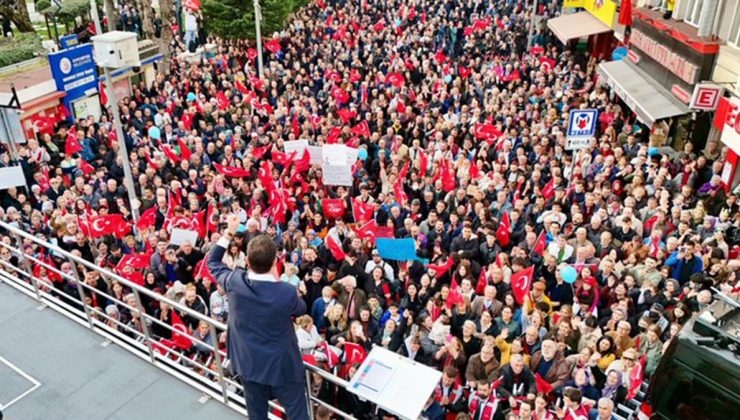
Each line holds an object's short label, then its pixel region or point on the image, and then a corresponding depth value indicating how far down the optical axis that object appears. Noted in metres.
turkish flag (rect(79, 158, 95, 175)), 13.67
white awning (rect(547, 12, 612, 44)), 24.48
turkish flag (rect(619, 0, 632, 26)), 20.42
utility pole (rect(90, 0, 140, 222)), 10.32
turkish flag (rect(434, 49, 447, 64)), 22.65
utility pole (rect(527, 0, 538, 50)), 25.54
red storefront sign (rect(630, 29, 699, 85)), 15.09
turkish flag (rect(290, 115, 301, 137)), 16.14
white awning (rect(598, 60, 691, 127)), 15.74
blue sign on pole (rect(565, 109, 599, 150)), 12.20
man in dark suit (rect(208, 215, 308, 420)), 4.01
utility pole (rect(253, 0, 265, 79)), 21.22
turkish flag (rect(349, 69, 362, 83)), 20.72
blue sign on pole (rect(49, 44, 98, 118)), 17.12
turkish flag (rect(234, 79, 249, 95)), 19.45
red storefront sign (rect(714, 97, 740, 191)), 12.71
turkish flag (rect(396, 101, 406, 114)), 17.28
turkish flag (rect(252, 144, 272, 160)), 14.48
